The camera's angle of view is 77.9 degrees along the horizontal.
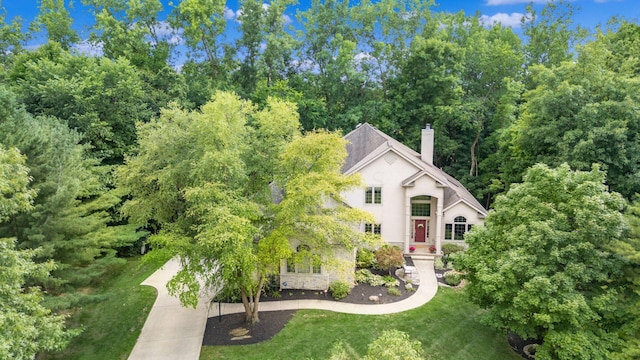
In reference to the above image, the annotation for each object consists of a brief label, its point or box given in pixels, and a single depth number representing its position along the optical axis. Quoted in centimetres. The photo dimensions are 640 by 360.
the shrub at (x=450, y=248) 2439
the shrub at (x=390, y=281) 2047
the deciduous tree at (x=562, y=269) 1289
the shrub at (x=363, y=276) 2080
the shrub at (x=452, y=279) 2080
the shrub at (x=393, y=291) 1966
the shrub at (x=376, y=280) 2056
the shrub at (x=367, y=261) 2230
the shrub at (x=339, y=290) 1912
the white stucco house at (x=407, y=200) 2381
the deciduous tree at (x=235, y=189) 1370
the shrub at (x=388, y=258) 2150
